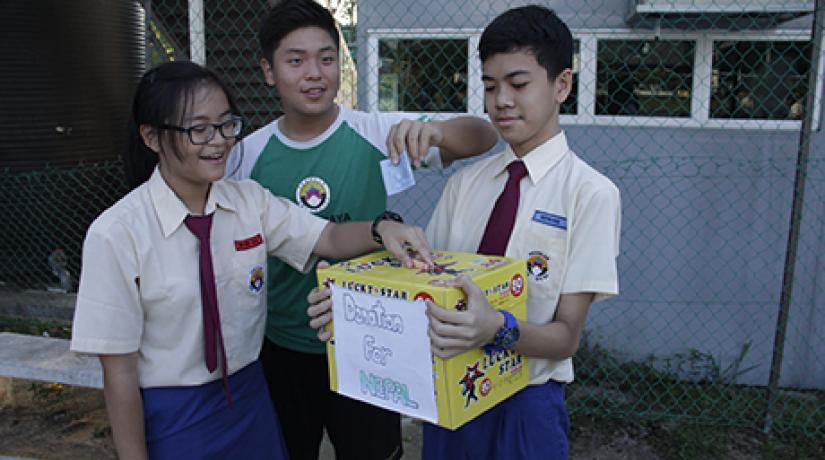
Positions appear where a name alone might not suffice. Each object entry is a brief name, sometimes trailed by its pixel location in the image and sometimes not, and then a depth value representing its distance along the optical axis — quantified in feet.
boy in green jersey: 6.33
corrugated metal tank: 18.49
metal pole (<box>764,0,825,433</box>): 11.05
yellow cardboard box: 4.30
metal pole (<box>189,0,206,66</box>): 13.05
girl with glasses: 4.96
